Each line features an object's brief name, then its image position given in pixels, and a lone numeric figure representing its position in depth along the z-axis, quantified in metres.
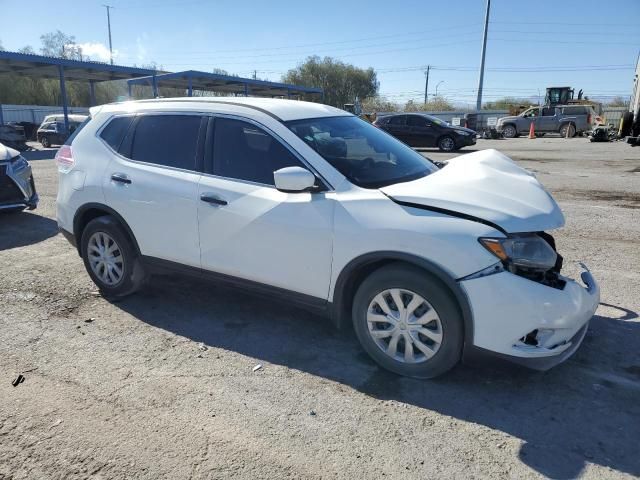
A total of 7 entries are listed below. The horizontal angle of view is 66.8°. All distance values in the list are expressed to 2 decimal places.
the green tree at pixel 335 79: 76.25
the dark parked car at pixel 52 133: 26.33
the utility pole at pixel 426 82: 82.16
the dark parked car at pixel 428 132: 19.64
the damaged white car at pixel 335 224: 2.86
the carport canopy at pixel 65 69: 24.75
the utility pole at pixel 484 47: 46.03
